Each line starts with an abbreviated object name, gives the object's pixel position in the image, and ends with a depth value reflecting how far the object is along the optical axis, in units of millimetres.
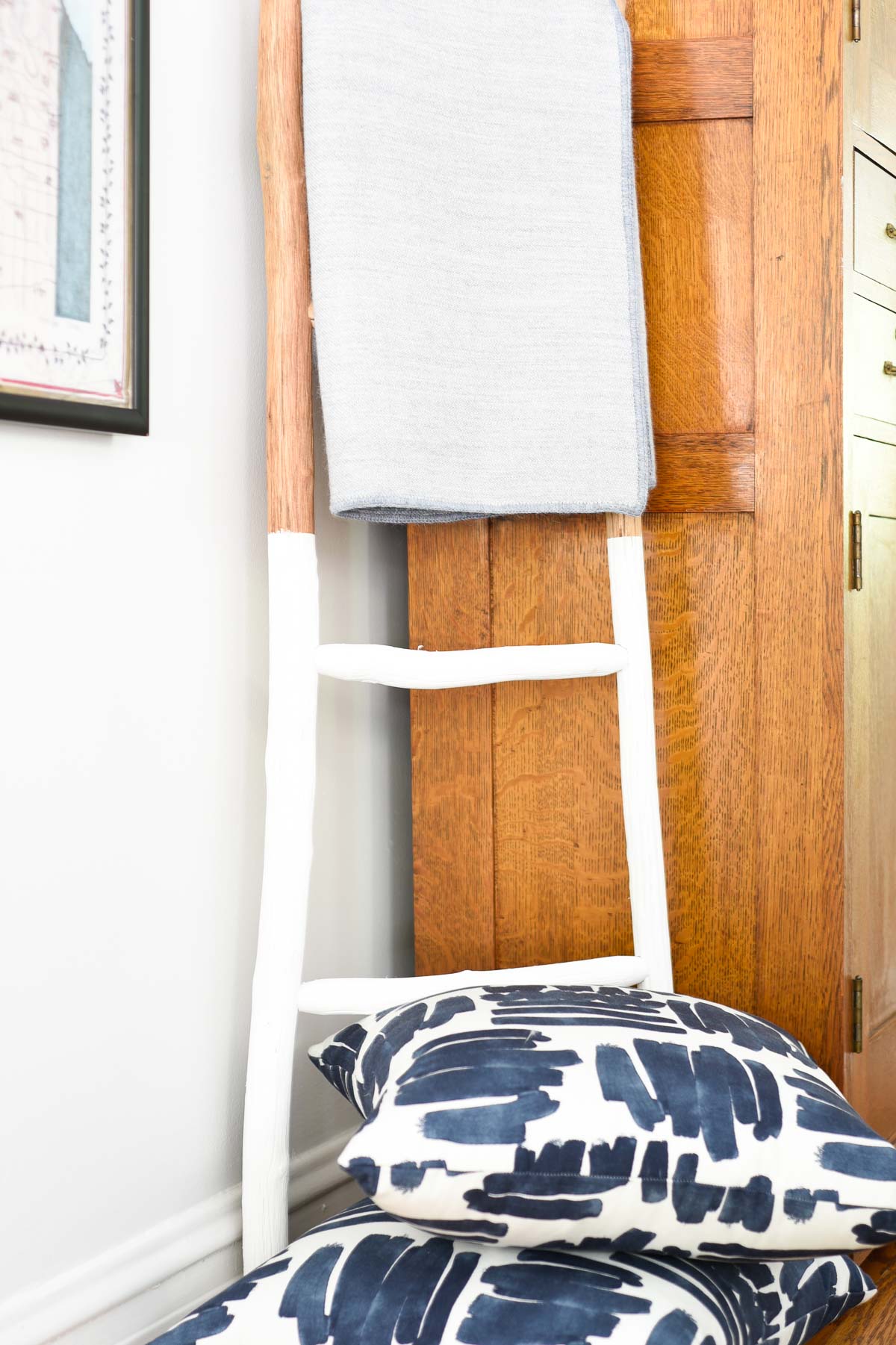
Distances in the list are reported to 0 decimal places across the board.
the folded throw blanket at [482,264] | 1014
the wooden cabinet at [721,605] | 1134
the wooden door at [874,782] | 1197
